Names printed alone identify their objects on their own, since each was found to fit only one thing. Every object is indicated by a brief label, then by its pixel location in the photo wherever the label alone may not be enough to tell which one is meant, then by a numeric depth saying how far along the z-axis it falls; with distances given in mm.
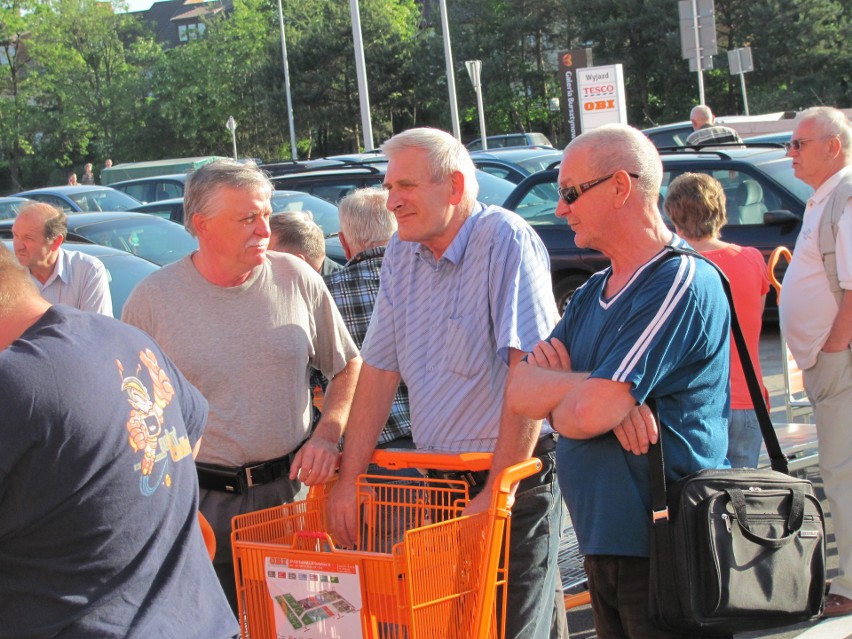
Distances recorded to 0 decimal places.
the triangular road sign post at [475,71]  27172
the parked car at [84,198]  18969
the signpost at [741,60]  24422
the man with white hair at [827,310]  4672
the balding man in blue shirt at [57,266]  6090
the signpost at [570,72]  24995
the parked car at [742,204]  10359
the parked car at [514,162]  17234
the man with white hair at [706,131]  14734
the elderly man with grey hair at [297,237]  5816
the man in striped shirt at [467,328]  3254
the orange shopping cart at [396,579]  2713
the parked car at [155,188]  21719
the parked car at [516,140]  34875
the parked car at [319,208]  11540
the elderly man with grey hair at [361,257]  4820
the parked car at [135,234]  10680
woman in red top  4738
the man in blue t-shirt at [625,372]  2740
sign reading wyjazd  20734
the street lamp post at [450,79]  31875
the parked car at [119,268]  8281
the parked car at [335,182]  14195
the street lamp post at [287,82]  47406
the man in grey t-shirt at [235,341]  3695
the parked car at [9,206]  18953
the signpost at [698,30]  20938
